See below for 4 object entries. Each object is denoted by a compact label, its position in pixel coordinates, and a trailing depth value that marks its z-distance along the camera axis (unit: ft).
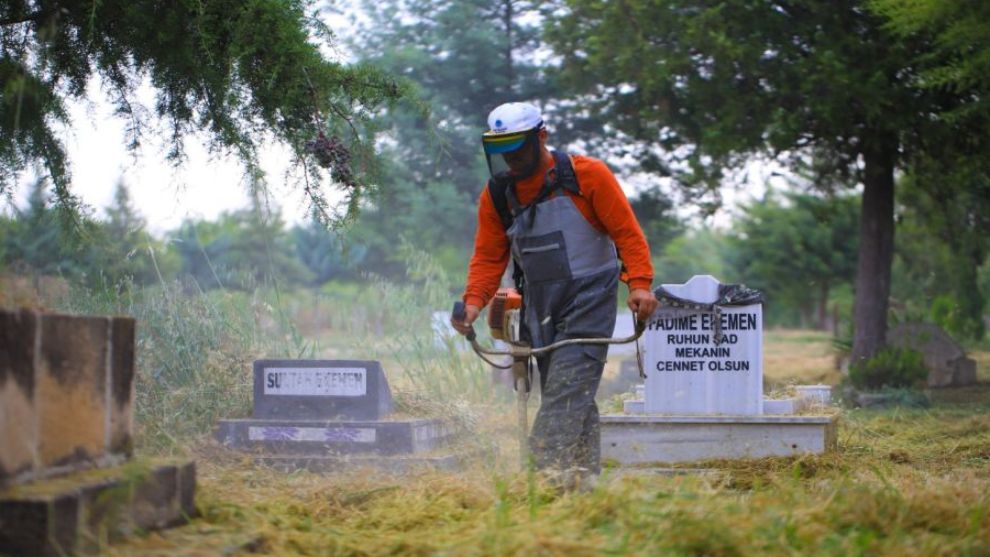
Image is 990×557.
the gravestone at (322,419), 25.84
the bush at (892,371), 48.26
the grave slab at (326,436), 25.80
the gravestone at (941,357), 53.88
